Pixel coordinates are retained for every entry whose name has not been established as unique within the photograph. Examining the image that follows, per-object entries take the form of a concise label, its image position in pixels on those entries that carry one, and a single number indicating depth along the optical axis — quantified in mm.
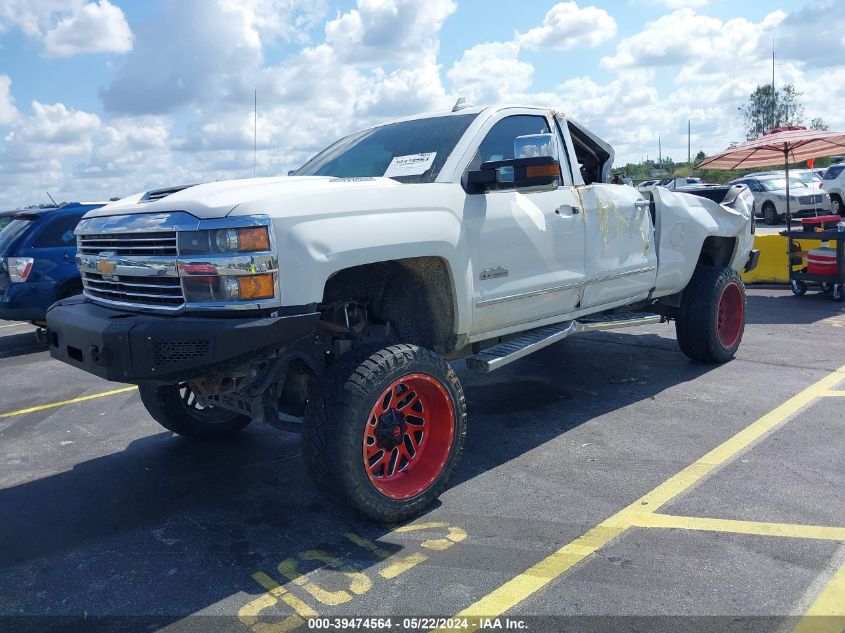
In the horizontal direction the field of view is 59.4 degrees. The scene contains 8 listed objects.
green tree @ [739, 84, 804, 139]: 59875
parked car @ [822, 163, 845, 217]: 22247
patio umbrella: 9797
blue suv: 8625
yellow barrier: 10897
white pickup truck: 3195
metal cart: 9156
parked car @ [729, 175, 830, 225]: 22828
